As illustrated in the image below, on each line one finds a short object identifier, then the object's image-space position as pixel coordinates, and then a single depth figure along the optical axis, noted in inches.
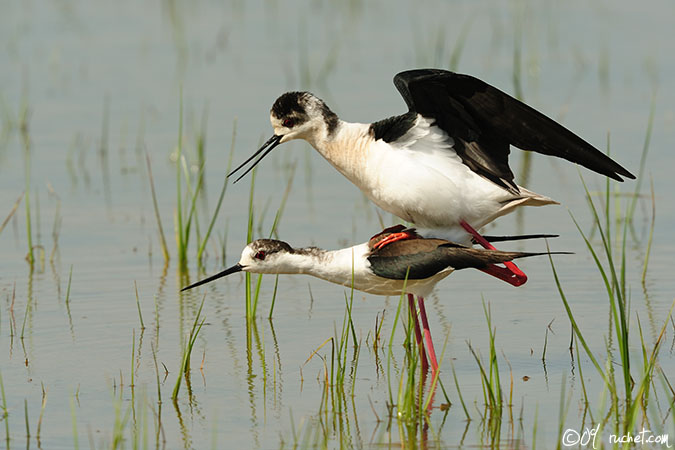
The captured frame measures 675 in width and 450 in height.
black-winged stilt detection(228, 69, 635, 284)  521.0
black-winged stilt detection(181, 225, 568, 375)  502.0
